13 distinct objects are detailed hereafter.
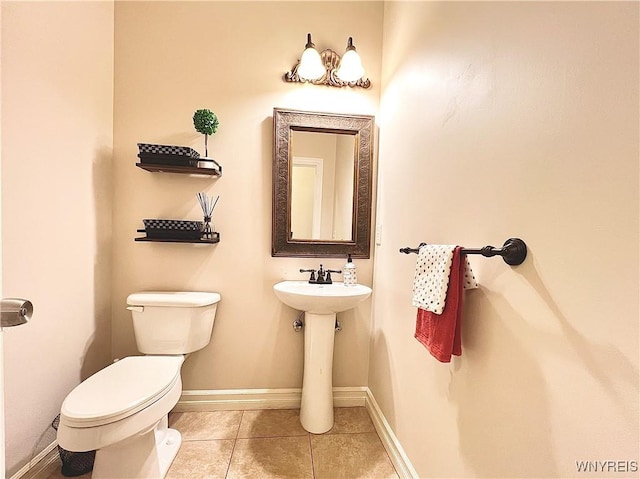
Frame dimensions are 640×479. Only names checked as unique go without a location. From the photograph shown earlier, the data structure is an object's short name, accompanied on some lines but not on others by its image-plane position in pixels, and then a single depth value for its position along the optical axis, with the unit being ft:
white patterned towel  2.67
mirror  5.40
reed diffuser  5.09
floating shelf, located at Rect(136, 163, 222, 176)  4.80
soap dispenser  5.25
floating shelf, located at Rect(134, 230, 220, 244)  4.86
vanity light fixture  5.04
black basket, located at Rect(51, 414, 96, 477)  3.95
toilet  3.17
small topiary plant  4.87
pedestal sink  4.87
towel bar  2.18
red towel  2.64
